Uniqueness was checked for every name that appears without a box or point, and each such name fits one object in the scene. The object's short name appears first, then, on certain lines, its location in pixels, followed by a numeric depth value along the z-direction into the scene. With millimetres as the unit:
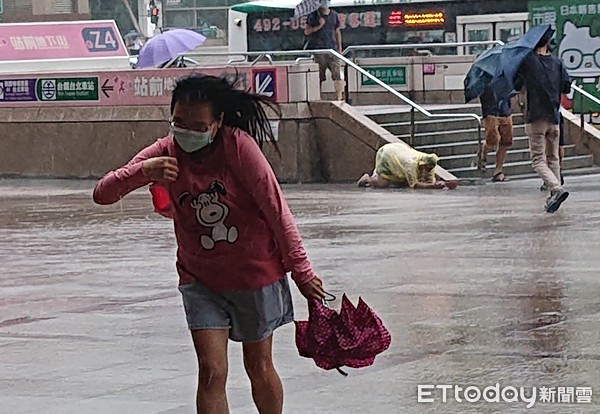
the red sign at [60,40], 26781
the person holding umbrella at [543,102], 15477
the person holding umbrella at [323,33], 23312
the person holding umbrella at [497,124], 20344
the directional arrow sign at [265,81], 21500
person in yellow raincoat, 19469
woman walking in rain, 5352
